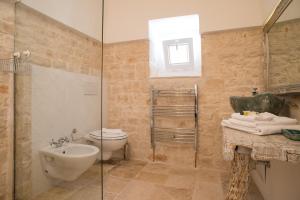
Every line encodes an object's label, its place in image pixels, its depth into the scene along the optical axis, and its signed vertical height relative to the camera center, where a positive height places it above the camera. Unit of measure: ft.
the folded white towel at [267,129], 2.94 -0.46
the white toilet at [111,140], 6.93 -1.50
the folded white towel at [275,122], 3.18 -0.36
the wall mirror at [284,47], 4.05 +1.58
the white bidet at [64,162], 5.01 -1.75
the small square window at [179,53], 8.36 +2.48
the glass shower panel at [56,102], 4.96 +0.03
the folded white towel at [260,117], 3.33 -0.28
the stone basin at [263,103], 4.40 +0.00
